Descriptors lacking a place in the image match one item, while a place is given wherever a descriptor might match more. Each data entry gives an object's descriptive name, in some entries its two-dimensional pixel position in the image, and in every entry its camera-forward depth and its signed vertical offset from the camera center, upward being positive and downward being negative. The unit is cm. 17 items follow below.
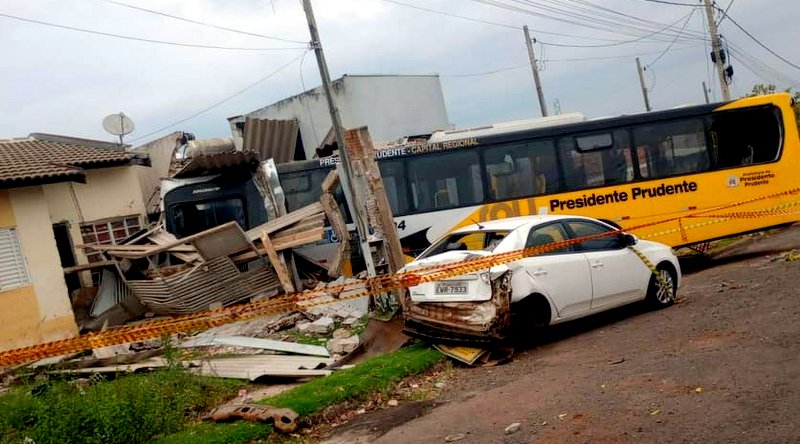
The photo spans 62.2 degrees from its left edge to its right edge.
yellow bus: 1377 -46
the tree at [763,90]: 3356 +103
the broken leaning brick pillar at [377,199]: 1071 +0
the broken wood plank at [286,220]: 1281 +2
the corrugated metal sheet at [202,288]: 1223 -86
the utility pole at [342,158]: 1081 +89
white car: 762 -144
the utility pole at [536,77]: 2986 +387
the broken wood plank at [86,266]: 1280 +2
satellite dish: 1878 +379
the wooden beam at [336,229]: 1270 -38
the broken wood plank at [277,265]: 1241 -76
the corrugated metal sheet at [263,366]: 801 -172
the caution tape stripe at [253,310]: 697 -100
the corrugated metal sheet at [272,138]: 1920 +263
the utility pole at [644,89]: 4366 +318
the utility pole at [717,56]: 2484 +239
